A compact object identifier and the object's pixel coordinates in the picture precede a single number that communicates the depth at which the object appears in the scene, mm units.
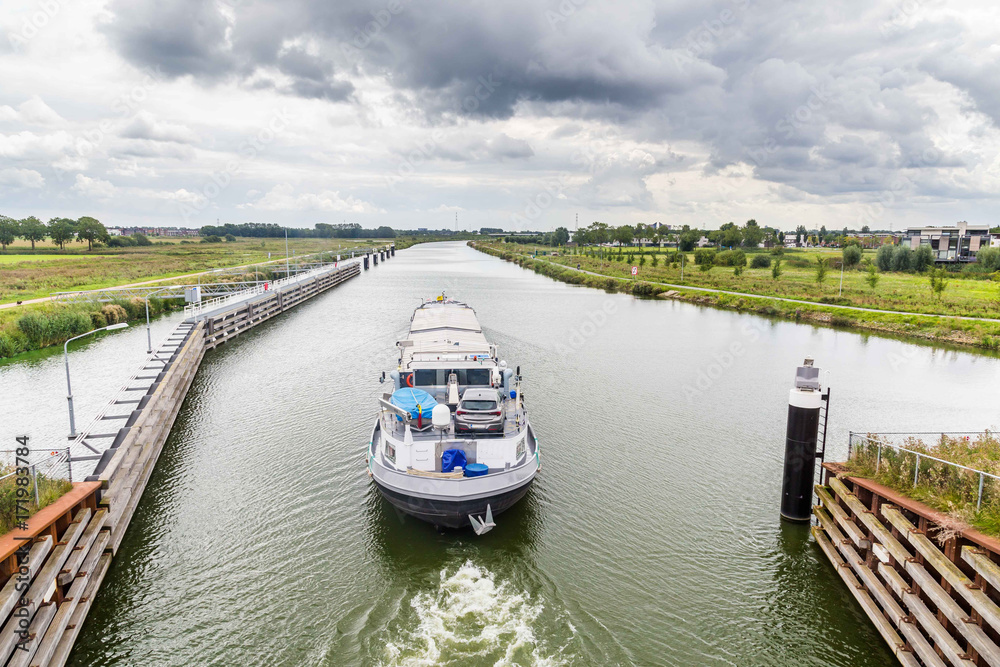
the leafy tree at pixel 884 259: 99562
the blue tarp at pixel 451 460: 15670
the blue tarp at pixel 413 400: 16938
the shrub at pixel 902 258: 96938
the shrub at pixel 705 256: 104662
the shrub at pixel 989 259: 86375
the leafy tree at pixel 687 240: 155962
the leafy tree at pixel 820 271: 76250
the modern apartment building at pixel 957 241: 107688
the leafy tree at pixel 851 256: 102438
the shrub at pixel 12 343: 35000
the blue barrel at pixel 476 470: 15375
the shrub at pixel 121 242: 156875
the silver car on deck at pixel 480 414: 16547
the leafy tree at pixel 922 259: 95875
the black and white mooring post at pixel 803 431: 14992
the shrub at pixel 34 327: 37156
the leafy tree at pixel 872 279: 68125
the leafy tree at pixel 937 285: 57969
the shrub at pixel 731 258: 109500
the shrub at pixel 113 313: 45709
